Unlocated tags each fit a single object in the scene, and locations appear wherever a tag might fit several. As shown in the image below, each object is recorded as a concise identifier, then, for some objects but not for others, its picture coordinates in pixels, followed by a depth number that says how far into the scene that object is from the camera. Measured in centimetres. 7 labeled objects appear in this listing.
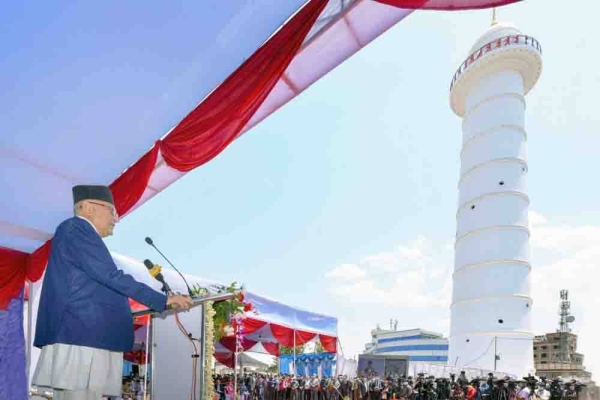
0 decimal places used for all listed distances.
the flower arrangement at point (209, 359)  367
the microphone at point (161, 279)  224
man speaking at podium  176
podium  288
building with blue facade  7906
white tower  2600
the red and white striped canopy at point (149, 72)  249
